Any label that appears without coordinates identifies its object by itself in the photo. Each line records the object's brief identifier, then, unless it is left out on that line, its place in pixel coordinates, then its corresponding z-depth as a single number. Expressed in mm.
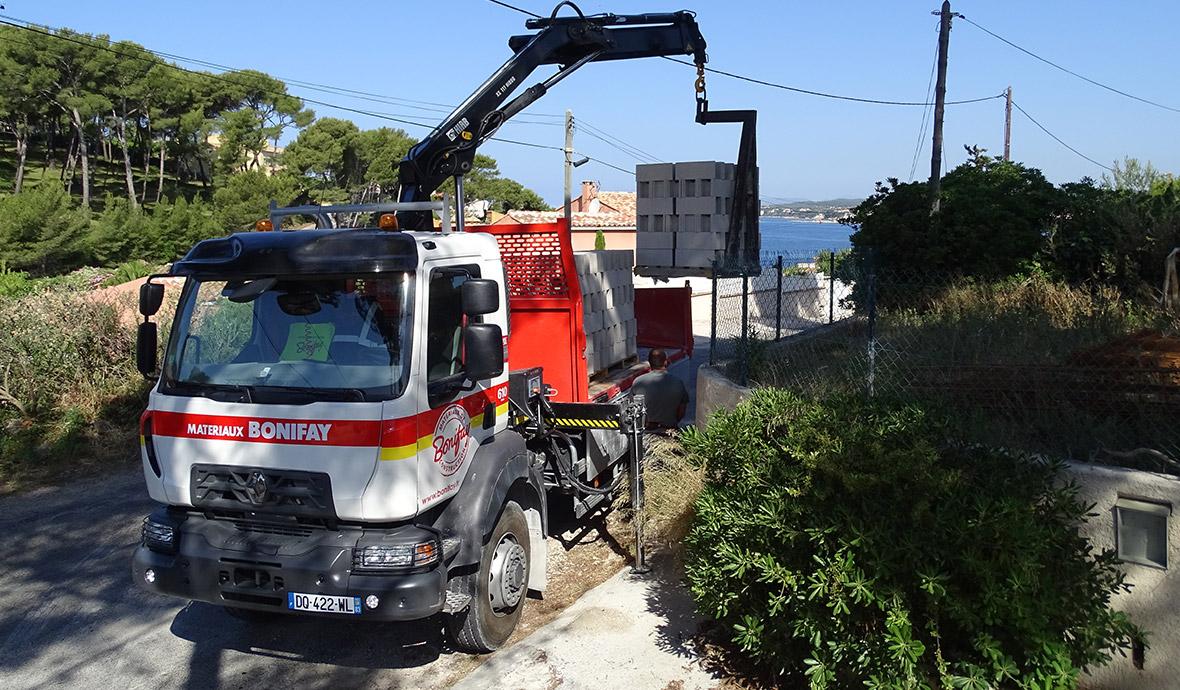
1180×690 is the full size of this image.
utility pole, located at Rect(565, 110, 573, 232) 33312
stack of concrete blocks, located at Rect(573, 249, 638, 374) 7355
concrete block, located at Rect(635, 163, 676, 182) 10750
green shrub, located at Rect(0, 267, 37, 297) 12617
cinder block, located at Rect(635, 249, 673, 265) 10953
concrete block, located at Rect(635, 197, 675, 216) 10805
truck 4539
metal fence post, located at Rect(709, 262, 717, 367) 8588
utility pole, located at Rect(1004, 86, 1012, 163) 40462
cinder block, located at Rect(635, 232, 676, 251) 10914
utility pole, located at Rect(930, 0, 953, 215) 18200
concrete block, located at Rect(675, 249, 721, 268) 10578
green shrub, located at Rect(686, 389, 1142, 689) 4016
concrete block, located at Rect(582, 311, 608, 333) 7293
